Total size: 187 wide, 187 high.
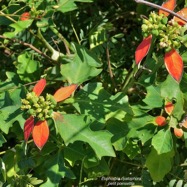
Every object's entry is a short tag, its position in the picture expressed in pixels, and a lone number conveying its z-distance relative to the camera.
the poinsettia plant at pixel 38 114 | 0.53
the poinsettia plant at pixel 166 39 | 0.50
